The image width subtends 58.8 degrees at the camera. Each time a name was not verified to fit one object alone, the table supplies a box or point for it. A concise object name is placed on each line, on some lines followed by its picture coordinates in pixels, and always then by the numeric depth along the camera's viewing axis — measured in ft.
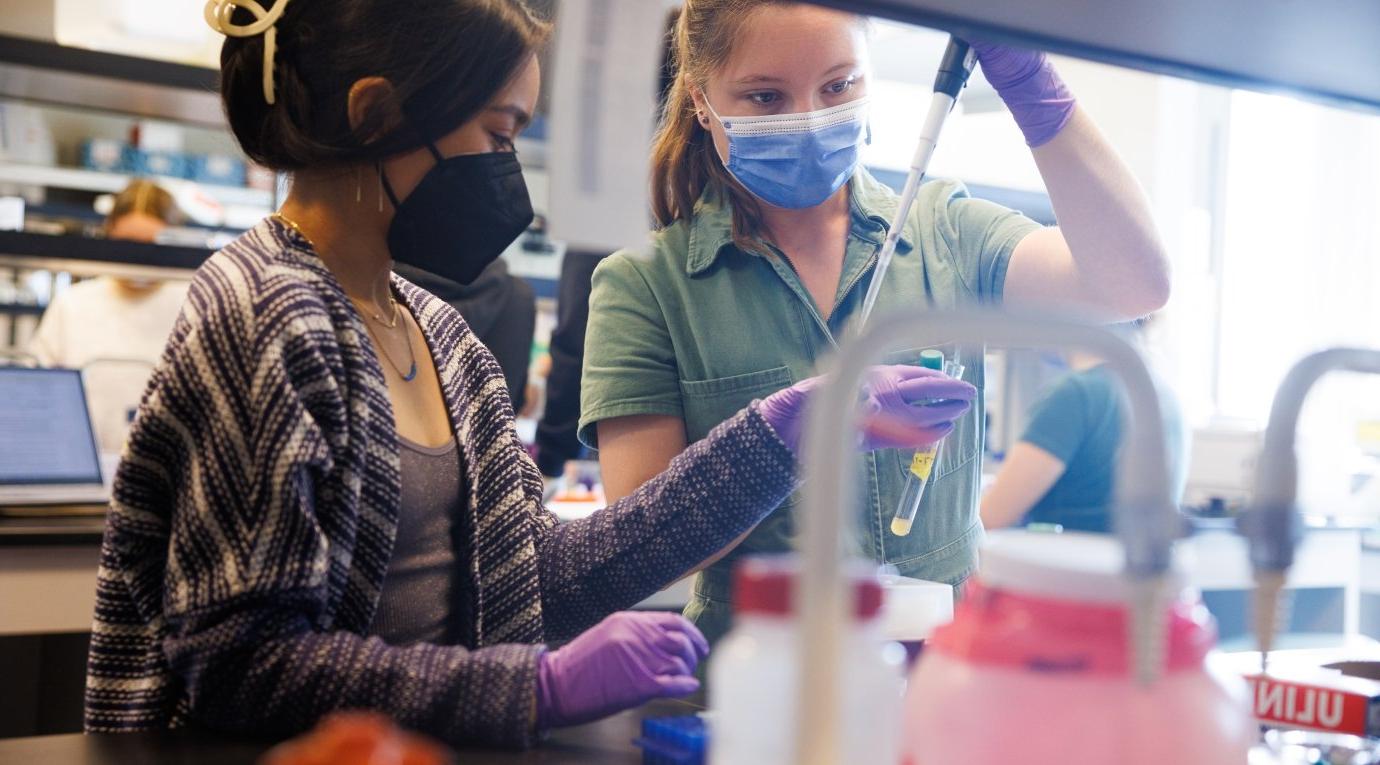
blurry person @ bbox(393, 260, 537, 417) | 10.44
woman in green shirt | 4.73
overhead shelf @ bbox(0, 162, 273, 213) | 15.62
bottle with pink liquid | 1.82
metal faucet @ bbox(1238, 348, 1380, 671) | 2.20
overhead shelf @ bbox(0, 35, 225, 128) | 10.26
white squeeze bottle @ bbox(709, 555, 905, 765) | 1.77
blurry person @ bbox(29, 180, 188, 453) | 12.04
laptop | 9.20
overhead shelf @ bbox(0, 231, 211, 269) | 9.64
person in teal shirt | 11.34
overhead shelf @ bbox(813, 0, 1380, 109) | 2.75
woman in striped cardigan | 3.36
